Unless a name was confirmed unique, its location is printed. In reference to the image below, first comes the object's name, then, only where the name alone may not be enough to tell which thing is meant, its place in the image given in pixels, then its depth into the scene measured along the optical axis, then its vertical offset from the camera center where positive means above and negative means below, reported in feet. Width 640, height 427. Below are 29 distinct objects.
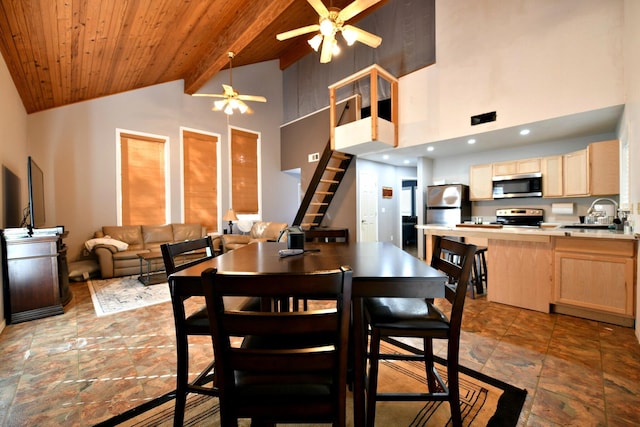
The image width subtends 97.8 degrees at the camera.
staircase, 18.37 +1.75
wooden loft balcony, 15.14 +4.62
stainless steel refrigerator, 17.48 +0.26
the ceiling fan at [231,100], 15.94 +6.54
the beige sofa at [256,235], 19.89 -1.87
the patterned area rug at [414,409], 4.71 -3.59
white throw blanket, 15.49 -1.68
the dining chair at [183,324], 3.73 -1.78
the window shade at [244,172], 23.63 +3.41
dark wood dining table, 3.50 -0.87
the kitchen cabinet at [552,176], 14.35 +1.59
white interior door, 20.95 +0.24
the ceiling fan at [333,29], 9.93 +6.93
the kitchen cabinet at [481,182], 16.96 +1.59
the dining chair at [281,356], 2.63 -1.48
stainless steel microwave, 15.07 +1.21
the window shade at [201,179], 20.99 +2.53
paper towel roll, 14.88 -0.09
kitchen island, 8.27 -2.12
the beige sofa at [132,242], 15.14 -1.83
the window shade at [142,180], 18.45 +2.23
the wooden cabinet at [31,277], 9.14 -2.15
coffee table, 13.98 -3.41
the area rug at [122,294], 10.69 -3.58
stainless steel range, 15.79 -0.58
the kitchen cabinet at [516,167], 15.24 +2.29
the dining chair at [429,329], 4.19 -1.84
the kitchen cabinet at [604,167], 11.53 +1.65
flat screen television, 9.21 +0.62
